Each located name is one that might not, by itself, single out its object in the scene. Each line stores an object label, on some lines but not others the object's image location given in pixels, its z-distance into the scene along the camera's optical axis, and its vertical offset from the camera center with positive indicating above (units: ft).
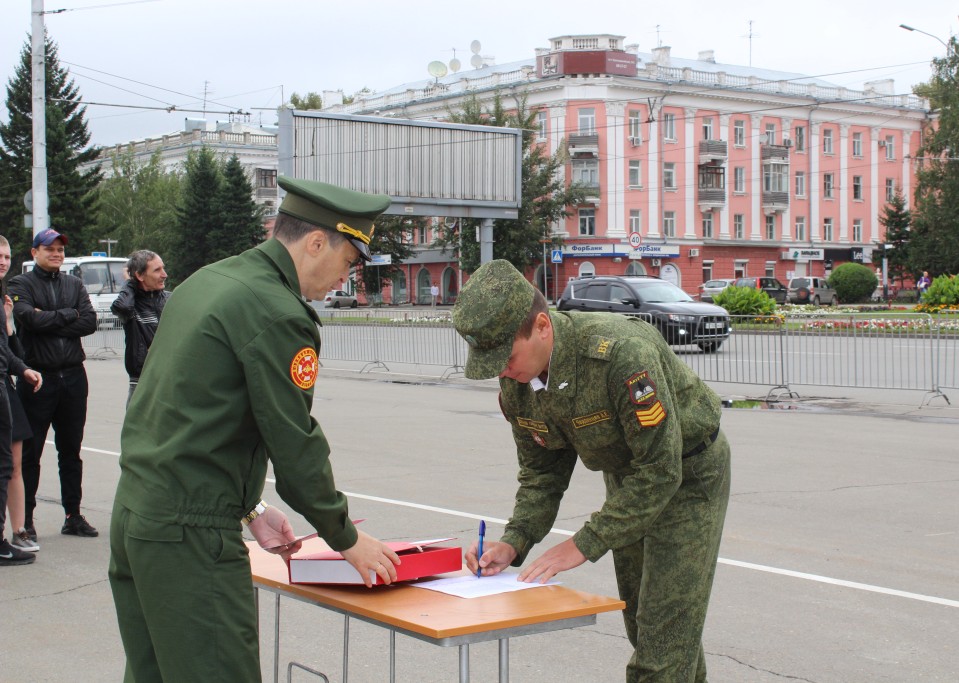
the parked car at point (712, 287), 184.38 +1.48
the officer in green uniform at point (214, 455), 9.00 -1.28
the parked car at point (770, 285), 186.70 +1.84
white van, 129.29 +2.60
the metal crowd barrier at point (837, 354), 51.21 -2.75
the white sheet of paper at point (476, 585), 10.44 -2.73
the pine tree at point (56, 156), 195.00 +24.44
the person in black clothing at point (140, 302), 27.25 -0.17
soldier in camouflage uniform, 10.18 -1.43
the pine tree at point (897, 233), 217.77 +12.18
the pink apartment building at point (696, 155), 205.26 +27.24
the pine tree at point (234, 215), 213.46 +15.00
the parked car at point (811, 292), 183.52 +0.66
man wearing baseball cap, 24.76 -1.39
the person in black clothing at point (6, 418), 22.47 -2.42
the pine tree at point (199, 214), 214.28 +15.21
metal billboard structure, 92.68 +11.24
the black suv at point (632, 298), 77.82 -0.16
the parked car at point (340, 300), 215.10 -0.90
